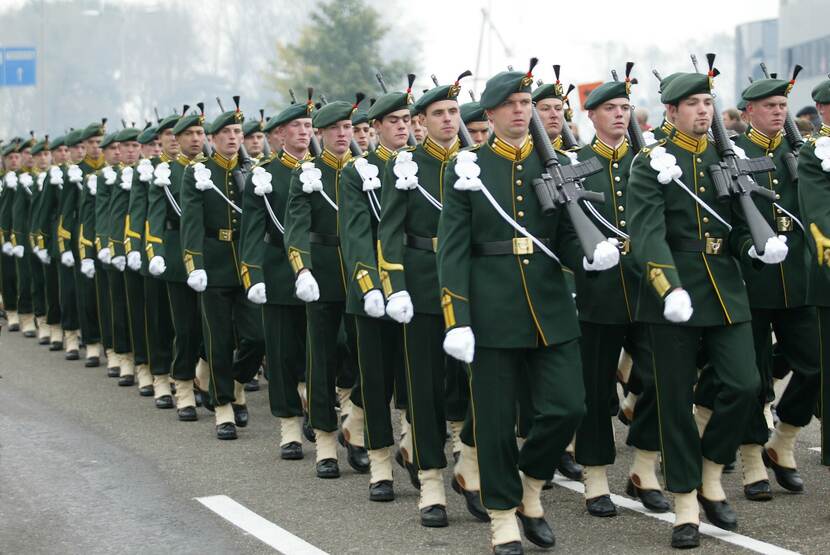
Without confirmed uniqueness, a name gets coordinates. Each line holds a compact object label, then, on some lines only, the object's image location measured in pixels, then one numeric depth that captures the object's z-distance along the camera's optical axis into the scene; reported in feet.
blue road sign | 155.13
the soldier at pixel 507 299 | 22.18
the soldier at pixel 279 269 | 31.27
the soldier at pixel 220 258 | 34.32
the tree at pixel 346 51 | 193.47
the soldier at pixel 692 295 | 22.70
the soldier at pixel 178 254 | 37.06
